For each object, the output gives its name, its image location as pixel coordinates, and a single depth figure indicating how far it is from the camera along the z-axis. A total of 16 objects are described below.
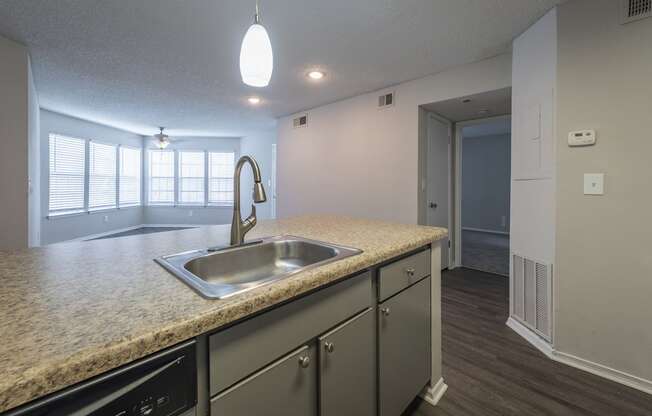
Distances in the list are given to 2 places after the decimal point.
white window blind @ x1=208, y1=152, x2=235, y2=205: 8.22
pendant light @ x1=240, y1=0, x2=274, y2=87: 1.32
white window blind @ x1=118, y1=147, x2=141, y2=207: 7.28
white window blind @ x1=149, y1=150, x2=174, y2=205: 8.04
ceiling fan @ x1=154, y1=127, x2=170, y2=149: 6.95
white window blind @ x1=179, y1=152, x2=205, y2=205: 8.17
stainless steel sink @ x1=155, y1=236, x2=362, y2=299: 0.87
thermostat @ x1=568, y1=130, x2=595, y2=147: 1.88
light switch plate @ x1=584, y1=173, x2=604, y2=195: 1.85
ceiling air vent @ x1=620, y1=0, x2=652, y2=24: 1.69
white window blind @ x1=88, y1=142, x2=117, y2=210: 6.29
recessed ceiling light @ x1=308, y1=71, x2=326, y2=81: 3.34
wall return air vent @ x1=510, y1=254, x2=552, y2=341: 2.10
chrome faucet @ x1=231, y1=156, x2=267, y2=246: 1.30
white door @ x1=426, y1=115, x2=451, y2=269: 3.73
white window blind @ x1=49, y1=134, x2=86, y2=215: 5.40
